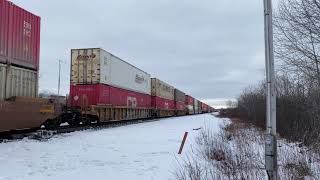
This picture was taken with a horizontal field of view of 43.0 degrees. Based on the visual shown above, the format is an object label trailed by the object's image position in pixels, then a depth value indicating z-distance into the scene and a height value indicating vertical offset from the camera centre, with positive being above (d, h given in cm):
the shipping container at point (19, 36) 1346 +275
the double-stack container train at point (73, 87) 1358 +148
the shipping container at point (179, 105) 6086 +114
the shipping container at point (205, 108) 11305 +129
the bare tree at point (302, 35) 1158 +240
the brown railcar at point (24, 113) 1314 +1
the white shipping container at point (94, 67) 2542 +296
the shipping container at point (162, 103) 4384 +113
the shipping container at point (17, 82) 1322 +109
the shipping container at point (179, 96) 6106 +268
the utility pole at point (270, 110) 455 +2
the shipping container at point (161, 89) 4452 +282
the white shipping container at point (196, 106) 8778 +145
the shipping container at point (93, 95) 2491 +115
